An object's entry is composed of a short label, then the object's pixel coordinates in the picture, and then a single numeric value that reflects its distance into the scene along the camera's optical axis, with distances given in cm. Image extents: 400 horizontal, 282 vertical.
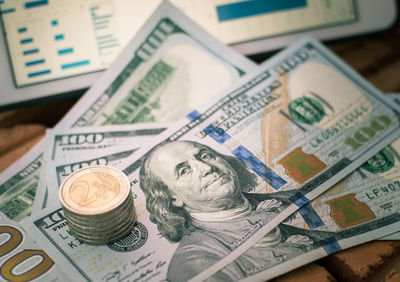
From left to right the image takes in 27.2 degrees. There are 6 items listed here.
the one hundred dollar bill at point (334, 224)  38
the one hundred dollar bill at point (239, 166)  38
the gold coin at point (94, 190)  37
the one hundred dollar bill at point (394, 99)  45
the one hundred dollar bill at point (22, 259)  38
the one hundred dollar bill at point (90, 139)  42
